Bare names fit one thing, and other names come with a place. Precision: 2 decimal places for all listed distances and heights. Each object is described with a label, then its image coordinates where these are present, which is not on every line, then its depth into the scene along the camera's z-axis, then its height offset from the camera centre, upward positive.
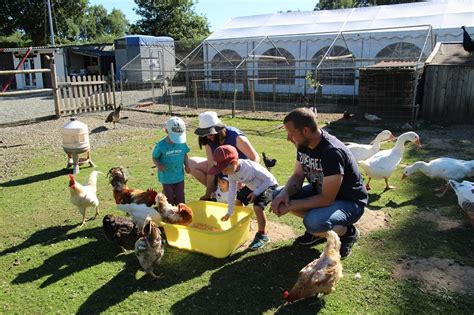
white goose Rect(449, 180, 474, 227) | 4.50 -1.34
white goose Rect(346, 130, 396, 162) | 6.50 -1.15
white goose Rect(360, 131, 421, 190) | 5.79 -1.21
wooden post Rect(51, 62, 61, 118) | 14.05 -0.17
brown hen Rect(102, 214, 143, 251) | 4.20 -1.61
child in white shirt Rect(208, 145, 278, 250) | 3.83 -1.03
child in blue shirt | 4.86 -0.99
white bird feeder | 7.35 -1.09
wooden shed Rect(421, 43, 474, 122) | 11.92 -0.26
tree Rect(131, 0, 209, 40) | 42.34 +6.70
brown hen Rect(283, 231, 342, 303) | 3.15 -1.55
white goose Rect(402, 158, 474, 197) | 5.67 -1.29
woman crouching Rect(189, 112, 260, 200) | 4.55 -0.67
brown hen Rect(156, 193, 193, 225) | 4.26 -1.41
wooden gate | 14.76 -0.53
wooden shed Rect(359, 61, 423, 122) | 11.91 -0.27
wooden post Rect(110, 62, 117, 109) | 15.94 -0.07
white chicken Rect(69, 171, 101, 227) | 4.90 -1.45
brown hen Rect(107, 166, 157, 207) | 4.68 -1.36
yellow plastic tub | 4.00 -1.63
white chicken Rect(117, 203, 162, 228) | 4.42 -1.49
